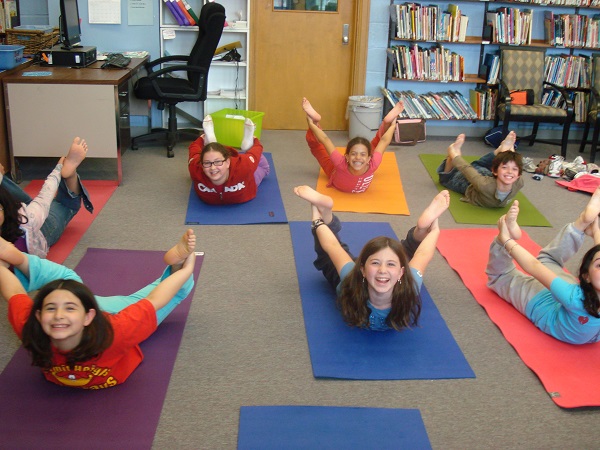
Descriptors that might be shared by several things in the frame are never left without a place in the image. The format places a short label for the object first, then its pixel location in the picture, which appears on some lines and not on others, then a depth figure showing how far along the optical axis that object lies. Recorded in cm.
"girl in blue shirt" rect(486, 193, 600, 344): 280
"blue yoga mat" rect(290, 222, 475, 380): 272
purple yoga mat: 227
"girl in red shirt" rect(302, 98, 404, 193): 464
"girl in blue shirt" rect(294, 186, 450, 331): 281
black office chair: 538
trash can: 614
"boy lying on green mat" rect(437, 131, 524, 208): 442
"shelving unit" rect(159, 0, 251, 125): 605
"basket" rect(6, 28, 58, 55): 529
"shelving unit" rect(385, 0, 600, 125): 628
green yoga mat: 441
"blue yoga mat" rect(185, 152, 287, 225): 425
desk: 453
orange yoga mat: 455
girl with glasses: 423
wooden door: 633
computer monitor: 505
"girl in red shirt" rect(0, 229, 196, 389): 228
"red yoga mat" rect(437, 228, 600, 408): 264
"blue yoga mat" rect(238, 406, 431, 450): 229
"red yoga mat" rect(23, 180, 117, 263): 373
